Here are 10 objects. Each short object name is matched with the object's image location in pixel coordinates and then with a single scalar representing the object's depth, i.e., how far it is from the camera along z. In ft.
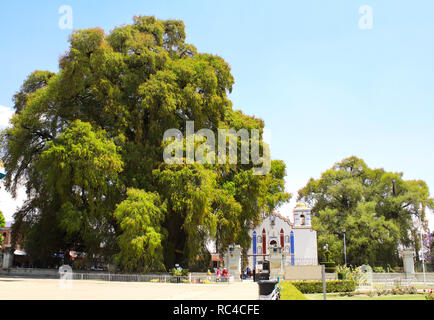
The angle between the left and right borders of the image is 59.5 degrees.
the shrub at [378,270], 106.63
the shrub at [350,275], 68.44
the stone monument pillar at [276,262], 72.76
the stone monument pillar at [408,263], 97.40
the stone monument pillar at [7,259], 88.78
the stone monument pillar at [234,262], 83.30
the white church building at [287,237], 141.69
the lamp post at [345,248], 129.88
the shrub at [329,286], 61.93
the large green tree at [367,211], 132.46
